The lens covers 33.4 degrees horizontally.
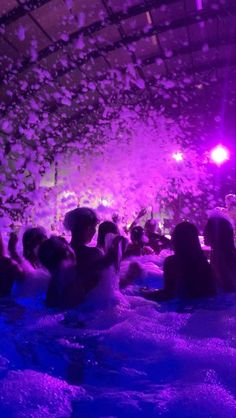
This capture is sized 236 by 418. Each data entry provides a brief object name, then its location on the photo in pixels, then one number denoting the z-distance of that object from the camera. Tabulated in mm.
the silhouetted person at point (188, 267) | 3223
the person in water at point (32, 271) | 3854
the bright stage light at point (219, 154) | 15055
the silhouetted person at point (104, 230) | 4145
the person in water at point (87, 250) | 3033
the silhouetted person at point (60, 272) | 3027
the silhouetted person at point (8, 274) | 3709
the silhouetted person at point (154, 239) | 7406
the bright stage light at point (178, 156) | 15678
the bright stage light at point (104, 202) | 16742
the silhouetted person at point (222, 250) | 3463
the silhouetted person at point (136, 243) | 5624
